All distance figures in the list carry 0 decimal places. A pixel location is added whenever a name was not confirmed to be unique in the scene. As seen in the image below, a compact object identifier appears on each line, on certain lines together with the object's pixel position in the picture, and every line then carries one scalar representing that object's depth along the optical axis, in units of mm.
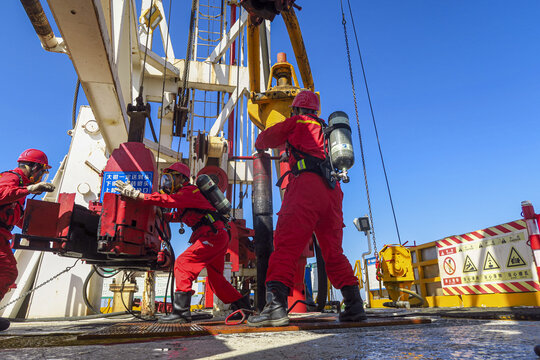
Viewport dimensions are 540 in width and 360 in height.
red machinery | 2959
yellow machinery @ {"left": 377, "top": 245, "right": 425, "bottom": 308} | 6312
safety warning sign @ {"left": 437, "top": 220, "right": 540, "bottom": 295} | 5035
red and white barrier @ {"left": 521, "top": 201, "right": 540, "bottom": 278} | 4192
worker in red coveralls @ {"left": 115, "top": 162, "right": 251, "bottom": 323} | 3105
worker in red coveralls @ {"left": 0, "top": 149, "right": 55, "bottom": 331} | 3291
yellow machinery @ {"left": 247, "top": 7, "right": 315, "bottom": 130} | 5551
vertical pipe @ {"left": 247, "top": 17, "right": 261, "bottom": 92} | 6049
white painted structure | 3765
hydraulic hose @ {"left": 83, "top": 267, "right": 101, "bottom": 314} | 5184
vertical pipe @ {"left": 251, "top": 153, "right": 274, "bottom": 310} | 3760
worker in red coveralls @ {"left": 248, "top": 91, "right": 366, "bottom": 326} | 2400
